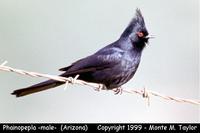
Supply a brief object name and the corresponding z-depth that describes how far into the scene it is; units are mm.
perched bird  8500
